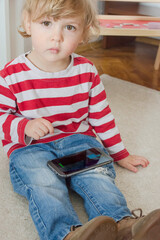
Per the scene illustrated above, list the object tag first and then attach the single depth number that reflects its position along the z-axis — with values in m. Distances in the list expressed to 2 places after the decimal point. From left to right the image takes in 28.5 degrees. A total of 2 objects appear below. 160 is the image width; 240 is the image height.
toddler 0.68
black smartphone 0.76
